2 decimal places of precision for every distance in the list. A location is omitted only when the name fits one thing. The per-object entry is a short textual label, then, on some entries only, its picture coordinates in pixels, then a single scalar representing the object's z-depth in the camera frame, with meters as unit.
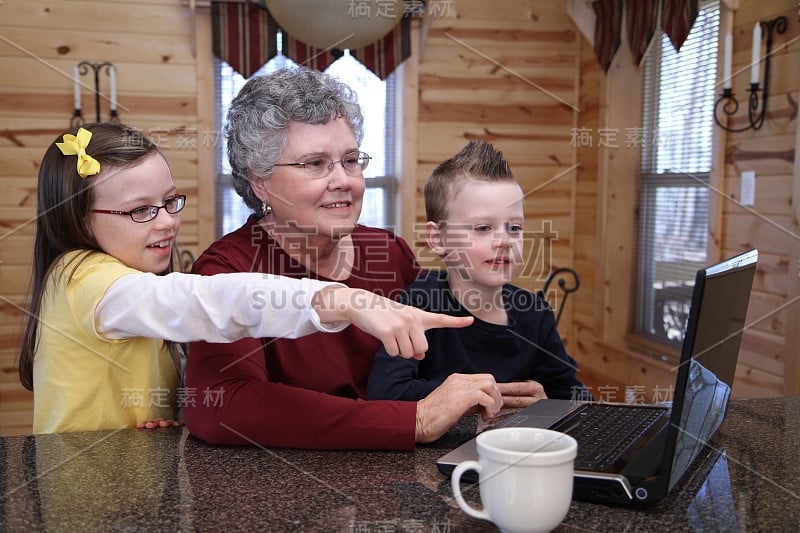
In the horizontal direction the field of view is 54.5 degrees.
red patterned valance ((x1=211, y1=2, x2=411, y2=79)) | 3.61
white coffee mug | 0.74
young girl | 1.27
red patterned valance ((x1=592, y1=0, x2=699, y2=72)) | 3.19
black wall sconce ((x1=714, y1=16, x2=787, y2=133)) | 2.67
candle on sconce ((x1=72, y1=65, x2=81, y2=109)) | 3.43
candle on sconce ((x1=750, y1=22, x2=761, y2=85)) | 2.66
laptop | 0.83
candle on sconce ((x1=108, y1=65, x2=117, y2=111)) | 3.44
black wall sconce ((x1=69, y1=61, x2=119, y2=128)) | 3.44
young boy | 1.45
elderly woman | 1.20
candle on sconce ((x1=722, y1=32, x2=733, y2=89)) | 2.87
